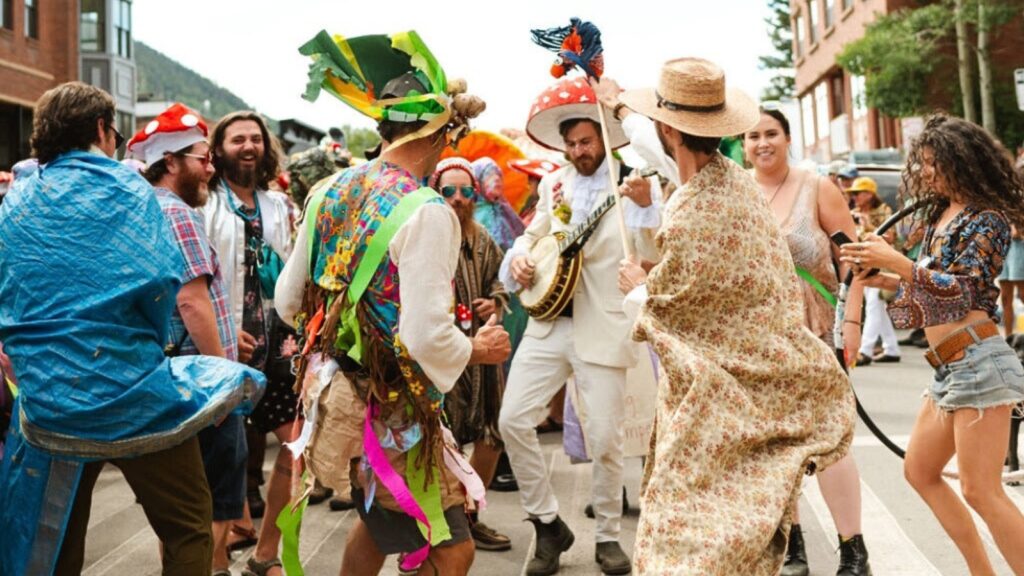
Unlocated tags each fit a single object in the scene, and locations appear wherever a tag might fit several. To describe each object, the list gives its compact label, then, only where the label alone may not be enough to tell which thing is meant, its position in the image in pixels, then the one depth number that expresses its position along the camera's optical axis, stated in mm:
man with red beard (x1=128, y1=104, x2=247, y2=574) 4699
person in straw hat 3488
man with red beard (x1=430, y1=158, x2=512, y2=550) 6074
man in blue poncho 3381
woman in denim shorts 4125
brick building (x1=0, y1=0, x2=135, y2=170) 27062
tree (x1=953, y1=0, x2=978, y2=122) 27797
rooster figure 4539
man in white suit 5309
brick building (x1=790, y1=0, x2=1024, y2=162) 34531
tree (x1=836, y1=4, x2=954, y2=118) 30547
